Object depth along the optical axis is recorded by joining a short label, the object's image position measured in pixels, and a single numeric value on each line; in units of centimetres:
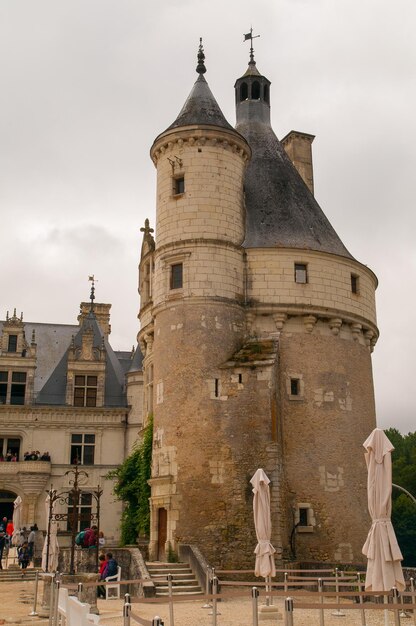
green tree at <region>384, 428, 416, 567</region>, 4978
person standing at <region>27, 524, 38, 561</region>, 2722
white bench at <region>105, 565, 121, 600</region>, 1861
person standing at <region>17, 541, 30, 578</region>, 2491
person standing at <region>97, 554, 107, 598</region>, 1925
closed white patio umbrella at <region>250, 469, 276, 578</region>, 1670
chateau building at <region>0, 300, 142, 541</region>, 3719
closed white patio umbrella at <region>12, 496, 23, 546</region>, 2847
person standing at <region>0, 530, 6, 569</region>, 2624
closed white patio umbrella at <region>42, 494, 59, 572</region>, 2145
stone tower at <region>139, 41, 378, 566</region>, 2314
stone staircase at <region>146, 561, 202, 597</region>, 1944
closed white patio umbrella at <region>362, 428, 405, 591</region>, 1281
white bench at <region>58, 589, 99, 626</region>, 826
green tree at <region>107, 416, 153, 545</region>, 2623
